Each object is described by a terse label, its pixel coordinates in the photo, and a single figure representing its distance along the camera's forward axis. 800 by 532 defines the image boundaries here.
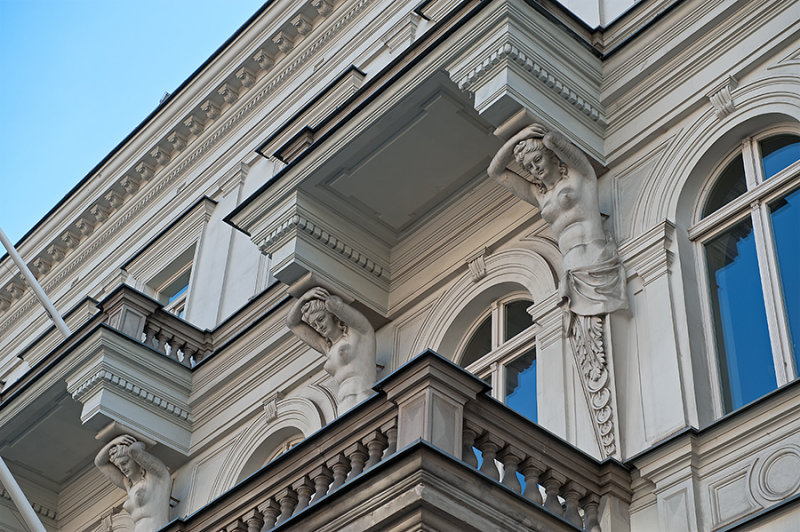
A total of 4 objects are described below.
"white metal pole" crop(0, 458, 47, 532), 11.39
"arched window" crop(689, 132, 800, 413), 9.71
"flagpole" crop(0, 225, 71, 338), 16.31
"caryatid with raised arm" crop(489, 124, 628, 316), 10.79
